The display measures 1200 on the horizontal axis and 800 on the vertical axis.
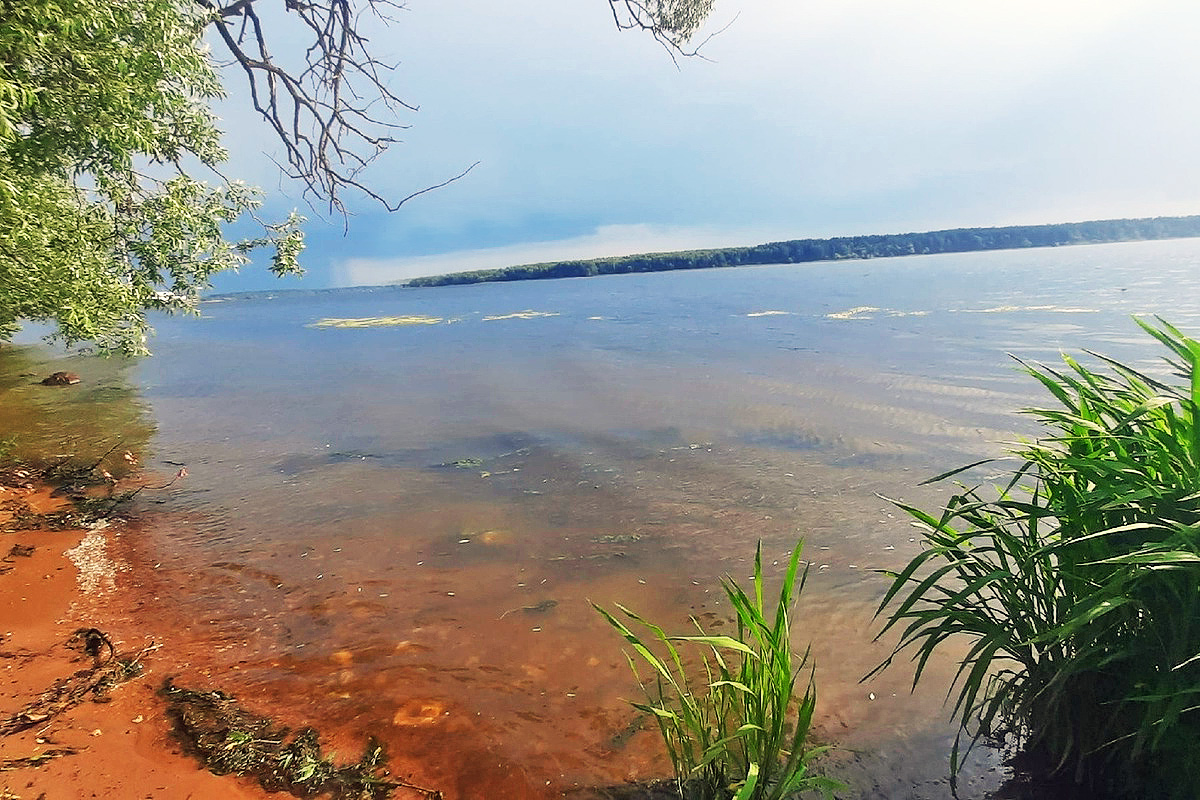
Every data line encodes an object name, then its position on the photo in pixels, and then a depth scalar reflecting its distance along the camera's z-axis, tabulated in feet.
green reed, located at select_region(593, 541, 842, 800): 7.33
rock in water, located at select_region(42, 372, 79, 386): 56.75
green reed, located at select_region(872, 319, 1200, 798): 6.80
